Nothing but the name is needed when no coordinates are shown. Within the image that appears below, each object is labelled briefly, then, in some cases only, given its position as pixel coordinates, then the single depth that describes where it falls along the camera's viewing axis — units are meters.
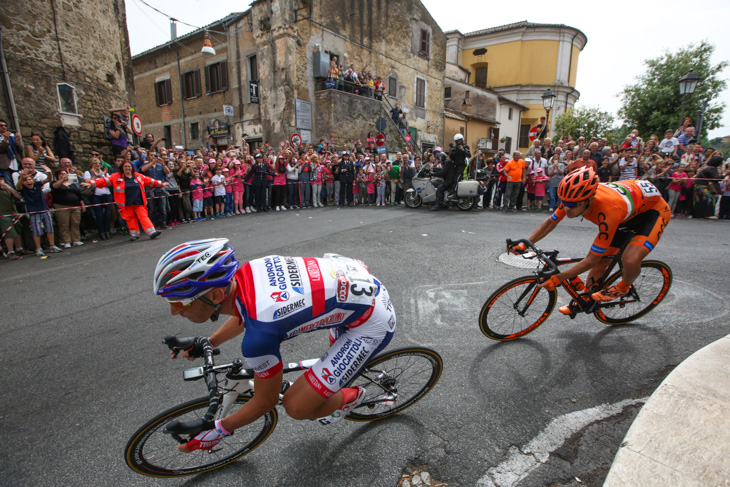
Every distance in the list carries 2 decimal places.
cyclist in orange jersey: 3.37
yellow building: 39.47
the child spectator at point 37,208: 7.53
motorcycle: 11.73
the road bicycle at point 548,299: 3.60
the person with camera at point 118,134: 12.10
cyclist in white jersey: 1.81
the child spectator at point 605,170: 11.16
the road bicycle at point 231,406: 2.03
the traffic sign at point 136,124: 13.31
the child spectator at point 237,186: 12.36
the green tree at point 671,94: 26.95
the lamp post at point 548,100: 17.07
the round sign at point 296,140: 17.19
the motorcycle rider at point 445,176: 11.94
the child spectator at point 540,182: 11.86
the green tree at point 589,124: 34.72
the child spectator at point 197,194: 11.08
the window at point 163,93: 26.31
